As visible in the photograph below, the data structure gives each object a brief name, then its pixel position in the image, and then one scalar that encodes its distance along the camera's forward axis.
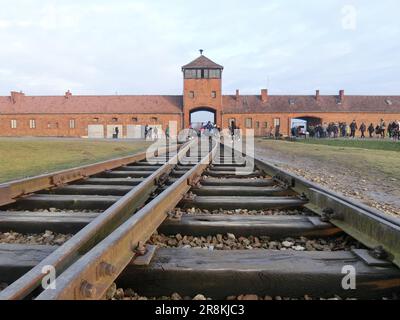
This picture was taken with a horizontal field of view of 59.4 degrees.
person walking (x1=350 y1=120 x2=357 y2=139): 34.83
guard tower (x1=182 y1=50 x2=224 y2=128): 52.00
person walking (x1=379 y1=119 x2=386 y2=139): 32.53
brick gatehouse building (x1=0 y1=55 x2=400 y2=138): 52.28
